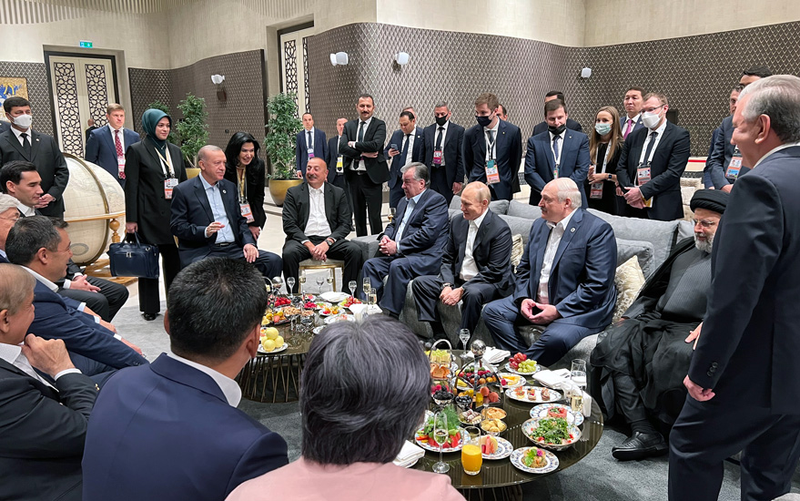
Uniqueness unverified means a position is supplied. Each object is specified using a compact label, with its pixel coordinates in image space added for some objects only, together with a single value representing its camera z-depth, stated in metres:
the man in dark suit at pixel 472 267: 4.24
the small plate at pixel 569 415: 2.47
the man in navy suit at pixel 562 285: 3.59
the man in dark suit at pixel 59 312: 2.64
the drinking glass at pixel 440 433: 2.17
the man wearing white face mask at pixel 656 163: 5.01
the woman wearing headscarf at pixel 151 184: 4.93
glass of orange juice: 2.14
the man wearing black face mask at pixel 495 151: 5.95
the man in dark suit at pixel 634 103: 6.55
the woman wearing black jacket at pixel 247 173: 5.27
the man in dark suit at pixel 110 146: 7.46
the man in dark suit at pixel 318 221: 5.41
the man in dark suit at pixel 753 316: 1.79
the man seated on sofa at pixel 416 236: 4.95
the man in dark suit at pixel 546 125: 6.70
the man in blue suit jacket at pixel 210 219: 4.86
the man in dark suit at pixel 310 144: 9.04
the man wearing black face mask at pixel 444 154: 6.78
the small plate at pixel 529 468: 2.16
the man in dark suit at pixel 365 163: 7.08
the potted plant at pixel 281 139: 10.81
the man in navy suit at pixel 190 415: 1.21
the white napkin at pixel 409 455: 2.15
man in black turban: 2.95
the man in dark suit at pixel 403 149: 7.18
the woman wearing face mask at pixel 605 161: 5.65
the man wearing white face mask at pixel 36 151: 5.35
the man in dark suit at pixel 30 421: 1.70
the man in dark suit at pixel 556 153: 5.41
